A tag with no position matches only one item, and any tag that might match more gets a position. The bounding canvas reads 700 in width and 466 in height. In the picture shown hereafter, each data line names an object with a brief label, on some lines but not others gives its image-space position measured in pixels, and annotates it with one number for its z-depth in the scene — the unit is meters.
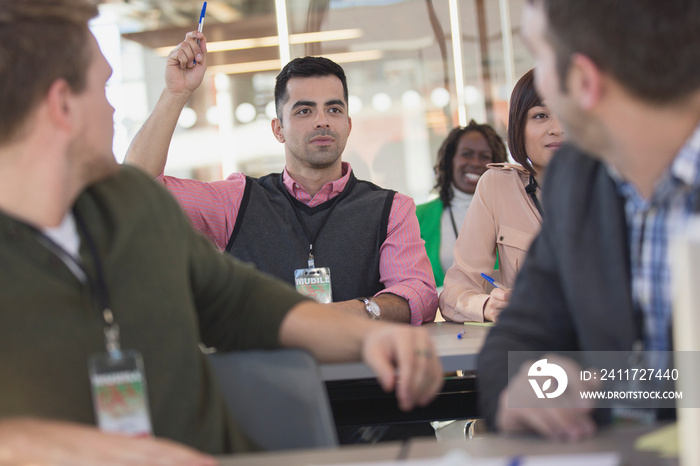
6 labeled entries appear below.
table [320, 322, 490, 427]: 2.37
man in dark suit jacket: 1.13
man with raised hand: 2.68
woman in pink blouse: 2.71
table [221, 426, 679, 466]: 0.95
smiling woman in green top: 4.26
